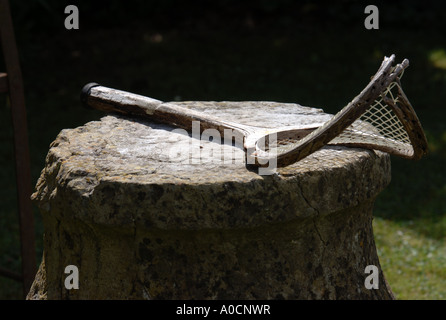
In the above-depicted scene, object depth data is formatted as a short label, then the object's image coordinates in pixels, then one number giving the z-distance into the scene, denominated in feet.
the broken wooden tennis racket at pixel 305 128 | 6.66
